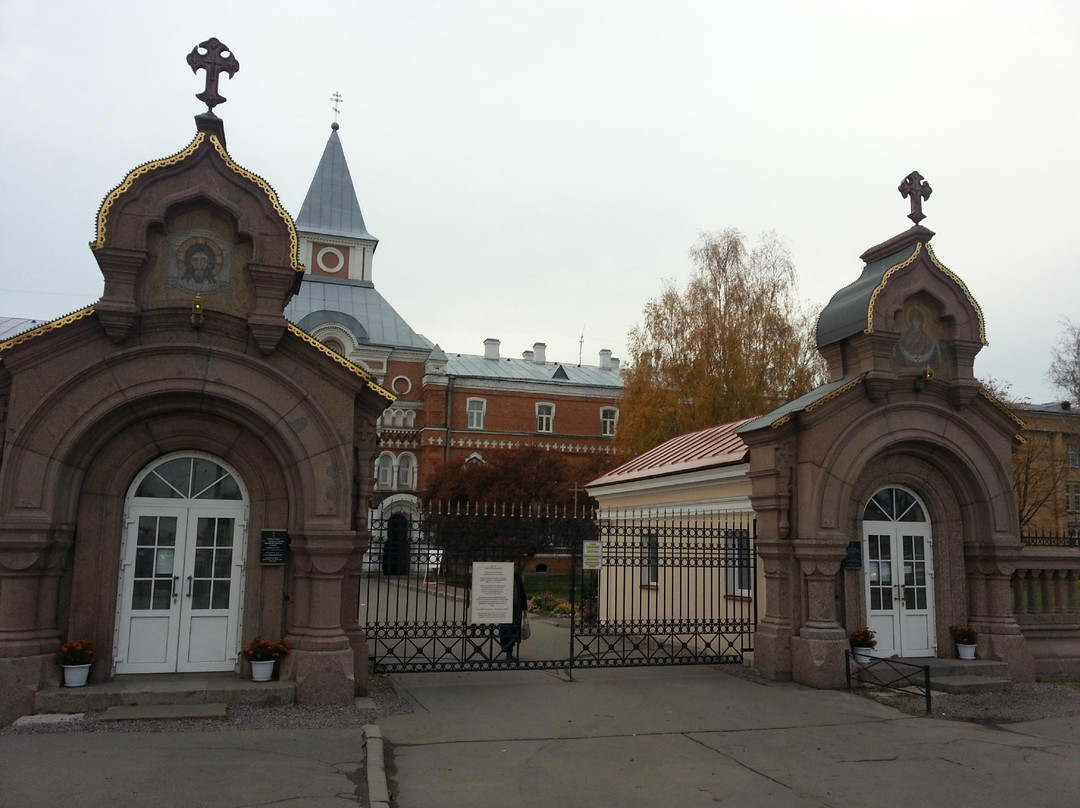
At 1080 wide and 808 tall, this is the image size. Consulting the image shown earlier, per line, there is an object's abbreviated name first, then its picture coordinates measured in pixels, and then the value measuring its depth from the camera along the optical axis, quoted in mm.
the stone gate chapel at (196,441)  9617
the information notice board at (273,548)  10344
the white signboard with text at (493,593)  11945
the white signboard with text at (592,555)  12383
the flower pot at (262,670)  9891
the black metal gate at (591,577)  11898
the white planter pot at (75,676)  9219
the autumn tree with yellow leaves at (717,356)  29922
